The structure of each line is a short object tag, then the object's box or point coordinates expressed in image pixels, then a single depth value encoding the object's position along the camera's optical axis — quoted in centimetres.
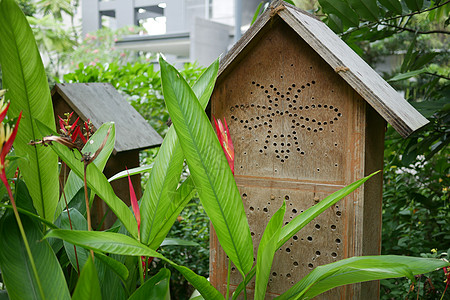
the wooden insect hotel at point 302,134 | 144
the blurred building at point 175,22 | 940
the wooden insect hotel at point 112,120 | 196
